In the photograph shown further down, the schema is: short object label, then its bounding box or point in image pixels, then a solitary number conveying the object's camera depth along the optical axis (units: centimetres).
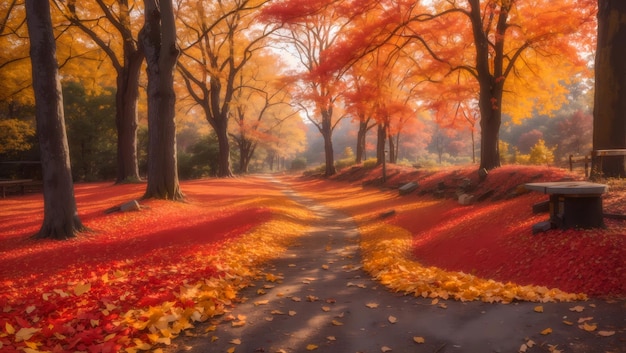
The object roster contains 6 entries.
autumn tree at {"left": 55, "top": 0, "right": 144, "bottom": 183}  2177
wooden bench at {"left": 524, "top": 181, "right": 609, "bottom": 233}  654
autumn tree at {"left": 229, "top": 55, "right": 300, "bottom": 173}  3991
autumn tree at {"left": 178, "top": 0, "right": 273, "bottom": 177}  2730
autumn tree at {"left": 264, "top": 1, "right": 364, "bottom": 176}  2928
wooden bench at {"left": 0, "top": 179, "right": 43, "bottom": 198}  2168
